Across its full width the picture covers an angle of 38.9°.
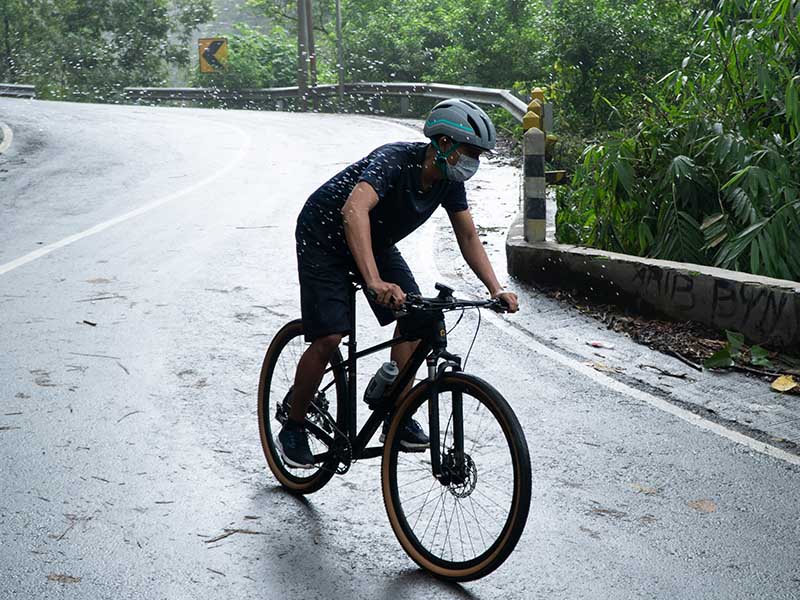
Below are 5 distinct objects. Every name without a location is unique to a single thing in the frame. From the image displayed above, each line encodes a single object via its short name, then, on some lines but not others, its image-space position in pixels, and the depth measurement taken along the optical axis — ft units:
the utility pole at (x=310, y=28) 137.51
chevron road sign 135.44
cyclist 14.62
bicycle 13.98
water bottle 15.43
